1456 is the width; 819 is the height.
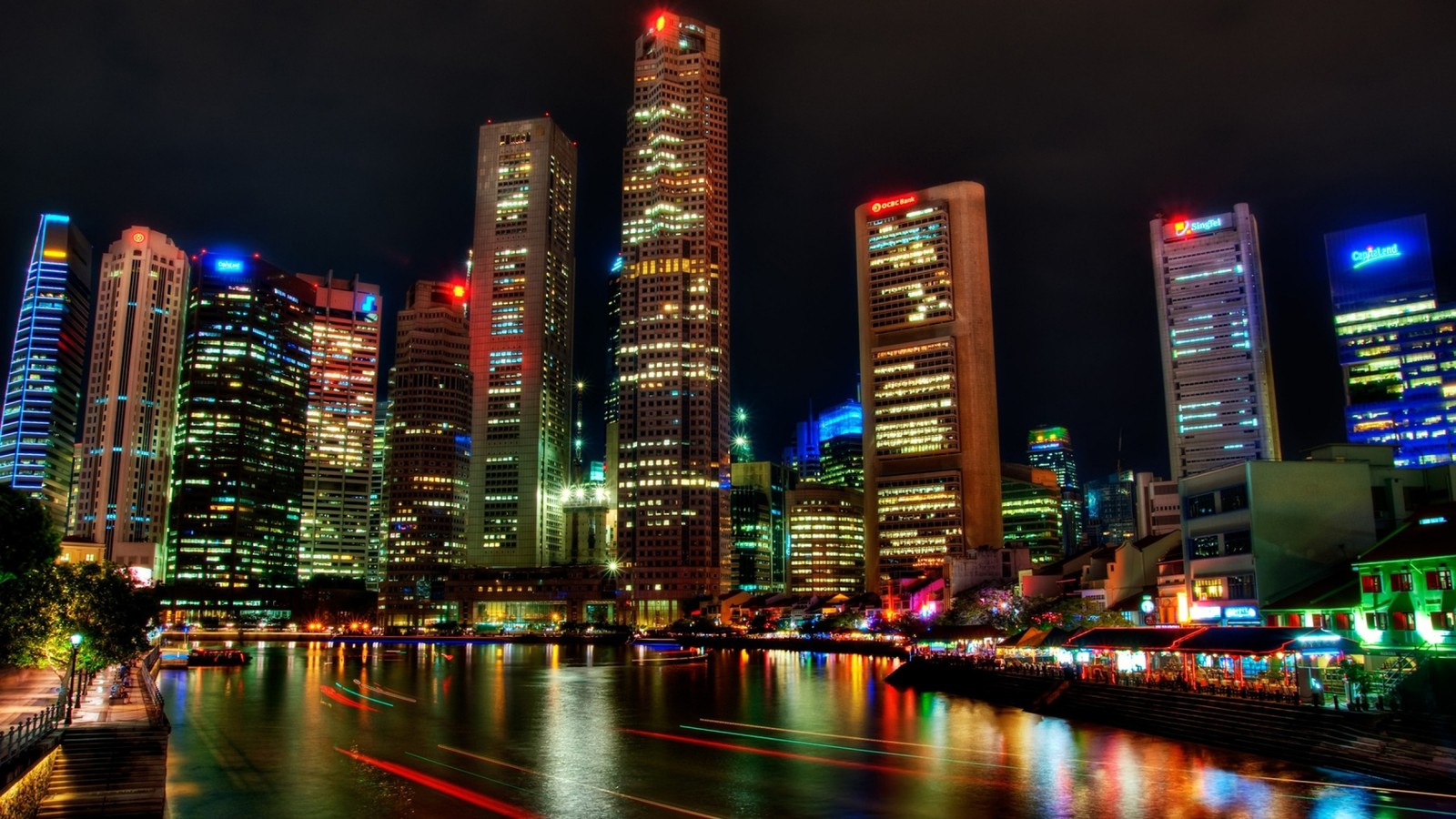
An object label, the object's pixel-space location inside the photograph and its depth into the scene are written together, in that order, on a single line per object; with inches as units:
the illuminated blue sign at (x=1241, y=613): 3078.2
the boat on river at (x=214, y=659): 5162.4
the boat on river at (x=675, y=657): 5900.6
